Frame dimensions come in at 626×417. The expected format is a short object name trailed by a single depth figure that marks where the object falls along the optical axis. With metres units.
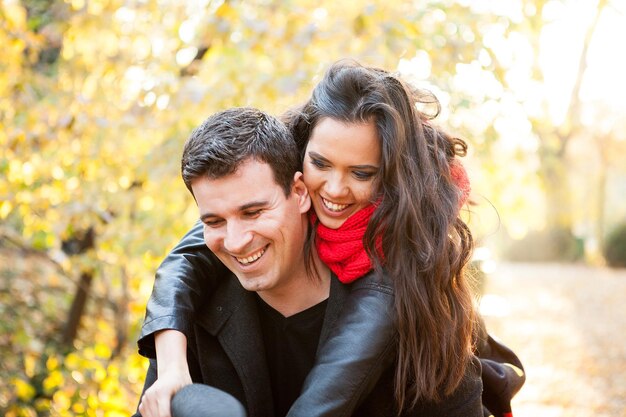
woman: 2.70
